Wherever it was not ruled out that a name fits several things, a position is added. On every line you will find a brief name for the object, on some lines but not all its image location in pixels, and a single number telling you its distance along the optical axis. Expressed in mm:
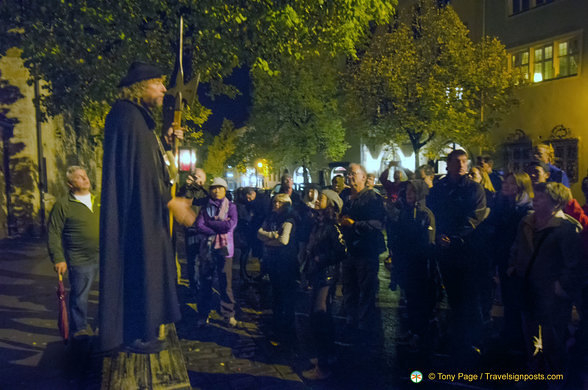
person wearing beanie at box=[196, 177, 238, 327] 6742
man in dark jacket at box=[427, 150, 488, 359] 5578
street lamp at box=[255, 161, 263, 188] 43906
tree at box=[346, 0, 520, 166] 20859
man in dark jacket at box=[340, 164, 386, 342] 5980
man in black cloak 2430
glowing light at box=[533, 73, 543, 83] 20747
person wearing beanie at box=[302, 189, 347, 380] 4926
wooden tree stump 2523
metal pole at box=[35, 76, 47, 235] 16642
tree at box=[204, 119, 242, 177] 46938
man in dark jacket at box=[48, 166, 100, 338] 5684
